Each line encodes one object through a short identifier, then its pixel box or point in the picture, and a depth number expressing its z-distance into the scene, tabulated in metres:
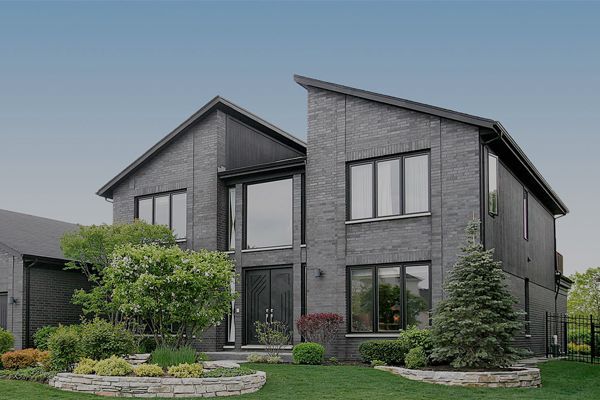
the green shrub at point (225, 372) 14.77
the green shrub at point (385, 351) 18.00
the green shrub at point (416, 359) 16.83
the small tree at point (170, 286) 16.03
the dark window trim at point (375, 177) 19.59
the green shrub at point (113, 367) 14.65
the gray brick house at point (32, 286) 23.39
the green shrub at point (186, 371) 14.62
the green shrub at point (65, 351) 15.83
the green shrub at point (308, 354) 18.80
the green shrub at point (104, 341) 15.84
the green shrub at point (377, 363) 17.88
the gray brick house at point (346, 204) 19.23
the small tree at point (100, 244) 22.48
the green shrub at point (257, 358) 19.64
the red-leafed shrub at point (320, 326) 19.94
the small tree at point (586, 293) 44.66
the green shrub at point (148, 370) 14.61
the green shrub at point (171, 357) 15.34
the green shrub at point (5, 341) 20.61
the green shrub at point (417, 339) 17.48
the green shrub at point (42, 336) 21.53
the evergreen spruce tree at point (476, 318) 16.19
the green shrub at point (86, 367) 14.94
